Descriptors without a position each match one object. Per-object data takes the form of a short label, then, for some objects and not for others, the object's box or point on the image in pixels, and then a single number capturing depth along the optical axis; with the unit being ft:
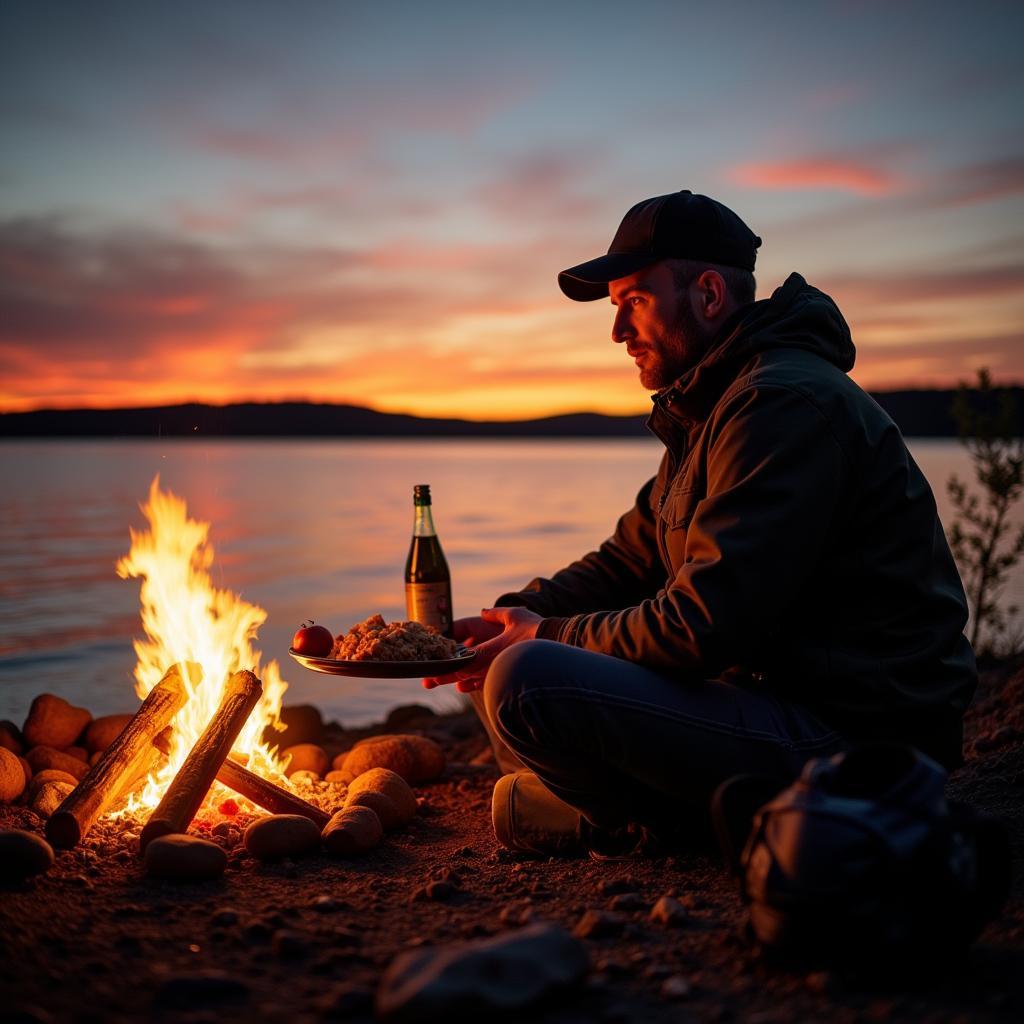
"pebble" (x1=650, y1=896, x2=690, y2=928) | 10.36
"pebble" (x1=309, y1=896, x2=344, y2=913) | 11.29
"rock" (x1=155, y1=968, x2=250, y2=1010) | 8.54
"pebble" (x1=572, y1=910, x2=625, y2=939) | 10.10
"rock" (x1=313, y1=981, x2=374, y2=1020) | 8.29
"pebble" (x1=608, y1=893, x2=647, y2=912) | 10.96
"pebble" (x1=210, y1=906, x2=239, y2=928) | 10.59
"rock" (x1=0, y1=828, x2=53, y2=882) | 11.64
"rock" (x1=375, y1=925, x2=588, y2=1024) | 7.79
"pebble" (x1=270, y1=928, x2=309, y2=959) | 9.68
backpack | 8.29
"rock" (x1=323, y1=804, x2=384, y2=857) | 13.96
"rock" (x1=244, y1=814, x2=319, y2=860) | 13.47
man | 10.77
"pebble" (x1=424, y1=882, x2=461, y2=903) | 11.78
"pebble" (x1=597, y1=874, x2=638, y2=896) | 11.66
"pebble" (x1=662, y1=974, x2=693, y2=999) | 8.58
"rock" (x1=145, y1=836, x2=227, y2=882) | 12.26
